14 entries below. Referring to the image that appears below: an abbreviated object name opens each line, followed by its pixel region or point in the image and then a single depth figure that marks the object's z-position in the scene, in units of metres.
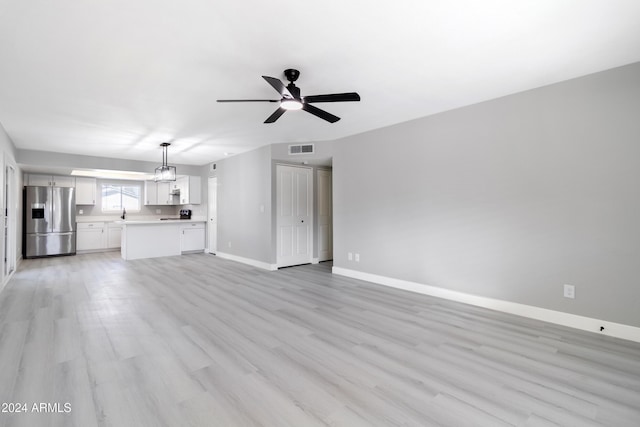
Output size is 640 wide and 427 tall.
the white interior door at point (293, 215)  6.10
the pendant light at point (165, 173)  5.71
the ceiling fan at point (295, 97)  2.71
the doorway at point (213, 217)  7.94
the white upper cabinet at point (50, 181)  7.58
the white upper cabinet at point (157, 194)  9.19
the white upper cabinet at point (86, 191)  8.25
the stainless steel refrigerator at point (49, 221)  7.28
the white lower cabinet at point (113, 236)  8.66
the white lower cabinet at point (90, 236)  8.20
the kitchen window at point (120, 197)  8.95
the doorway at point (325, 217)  6.80
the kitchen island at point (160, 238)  6.99
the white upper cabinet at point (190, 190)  8.37
